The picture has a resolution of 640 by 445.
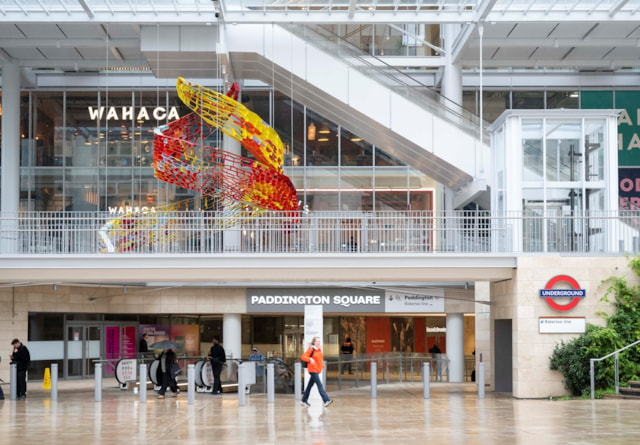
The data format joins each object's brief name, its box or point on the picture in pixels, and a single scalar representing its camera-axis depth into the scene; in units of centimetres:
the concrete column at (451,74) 3259
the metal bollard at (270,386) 2247
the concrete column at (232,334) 3391
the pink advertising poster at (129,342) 3662
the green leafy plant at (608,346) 2252
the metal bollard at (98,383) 2312
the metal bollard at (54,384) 2355
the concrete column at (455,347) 3384
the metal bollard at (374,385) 2420
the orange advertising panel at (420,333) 4084
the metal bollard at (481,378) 2266
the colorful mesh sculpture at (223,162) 2333
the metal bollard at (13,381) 2398
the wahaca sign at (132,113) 3659
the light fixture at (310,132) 3656
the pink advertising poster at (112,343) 3558
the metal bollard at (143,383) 2273
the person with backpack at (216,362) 2528
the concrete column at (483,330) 2914
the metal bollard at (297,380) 2325
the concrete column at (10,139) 3383
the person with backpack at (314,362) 2041
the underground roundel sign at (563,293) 2319
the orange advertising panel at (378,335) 4038
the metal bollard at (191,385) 2208
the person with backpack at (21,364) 2419
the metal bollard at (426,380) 2352
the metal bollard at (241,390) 2164
